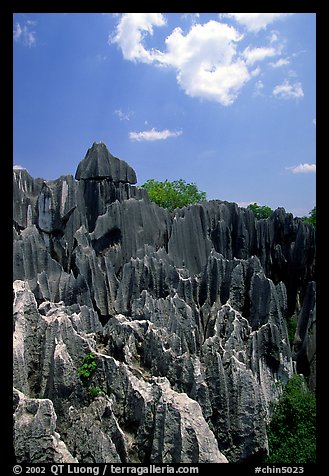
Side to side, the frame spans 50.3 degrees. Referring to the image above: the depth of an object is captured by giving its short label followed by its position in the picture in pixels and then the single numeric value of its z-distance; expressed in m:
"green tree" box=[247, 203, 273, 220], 33.88
